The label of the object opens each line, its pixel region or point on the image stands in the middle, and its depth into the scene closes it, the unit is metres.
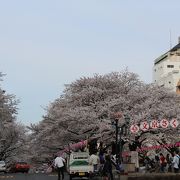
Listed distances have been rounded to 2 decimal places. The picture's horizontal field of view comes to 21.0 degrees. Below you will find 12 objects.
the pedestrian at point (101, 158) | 35.14
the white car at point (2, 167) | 57.15
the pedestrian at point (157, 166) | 36.20
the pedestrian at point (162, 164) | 37.00
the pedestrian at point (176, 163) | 28.73
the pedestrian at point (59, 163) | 28.88
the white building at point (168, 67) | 118.20
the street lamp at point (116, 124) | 35.78
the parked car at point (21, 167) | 60.56
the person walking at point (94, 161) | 33.22
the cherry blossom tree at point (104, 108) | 49.81
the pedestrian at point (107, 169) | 27.58
